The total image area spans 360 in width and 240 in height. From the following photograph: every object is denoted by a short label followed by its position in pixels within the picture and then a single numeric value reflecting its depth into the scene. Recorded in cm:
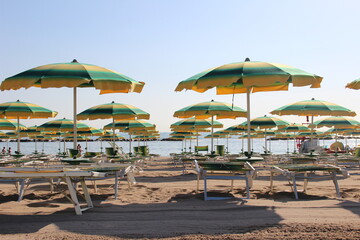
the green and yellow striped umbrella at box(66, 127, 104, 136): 1483
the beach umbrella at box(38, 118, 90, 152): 1206
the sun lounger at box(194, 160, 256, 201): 483
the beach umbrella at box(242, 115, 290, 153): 1150
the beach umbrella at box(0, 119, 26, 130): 1270
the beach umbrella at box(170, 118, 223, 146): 1302
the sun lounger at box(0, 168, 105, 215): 379
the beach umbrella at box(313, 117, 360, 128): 1295
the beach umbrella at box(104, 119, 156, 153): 1304
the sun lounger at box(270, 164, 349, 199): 482
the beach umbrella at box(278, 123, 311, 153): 1732
